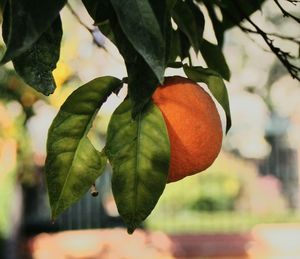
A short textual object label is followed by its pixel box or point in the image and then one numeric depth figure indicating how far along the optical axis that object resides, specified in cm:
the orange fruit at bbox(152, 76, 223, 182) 75
